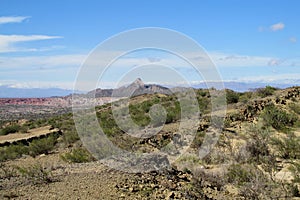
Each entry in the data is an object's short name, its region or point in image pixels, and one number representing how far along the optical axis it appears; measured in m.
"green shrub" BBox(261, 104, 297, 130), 17.20
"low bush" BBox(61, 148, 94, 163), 14.97
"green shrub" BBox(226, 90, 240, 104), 28.22
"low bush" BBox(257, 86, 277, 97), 28.69
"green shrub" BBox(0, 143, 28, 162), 20.11
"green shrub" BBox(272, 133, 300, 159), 12.91
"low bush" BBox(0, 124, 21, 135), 35.06
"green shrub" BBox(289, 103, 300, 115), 19.72
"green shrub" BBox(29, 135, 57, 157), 20.09
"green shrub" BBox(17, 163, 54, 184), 11.08
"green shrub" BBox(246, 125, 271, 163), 12.49
